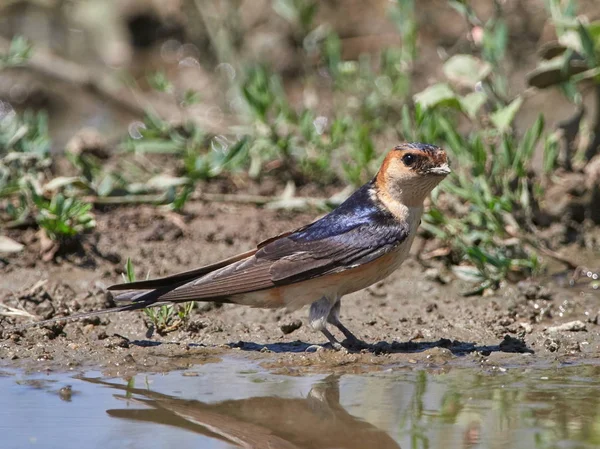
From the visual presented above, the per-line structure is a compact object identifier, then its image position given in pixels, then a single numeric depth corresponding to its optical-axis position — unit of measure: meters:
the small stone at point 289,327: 10.05
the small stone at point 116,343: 9.30
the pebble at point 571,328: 9.76
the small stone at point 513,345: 9.23
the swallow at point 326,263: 9.22
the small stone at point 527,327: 9.86
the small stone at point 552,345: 9.17
